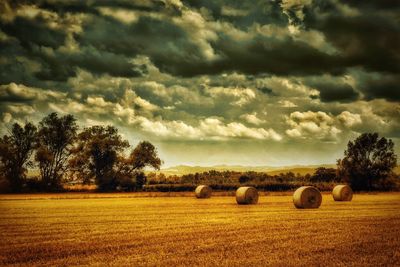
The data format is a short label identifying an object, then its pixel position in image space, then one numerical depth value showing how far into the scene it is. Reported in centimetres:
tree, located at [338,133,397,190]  6444
